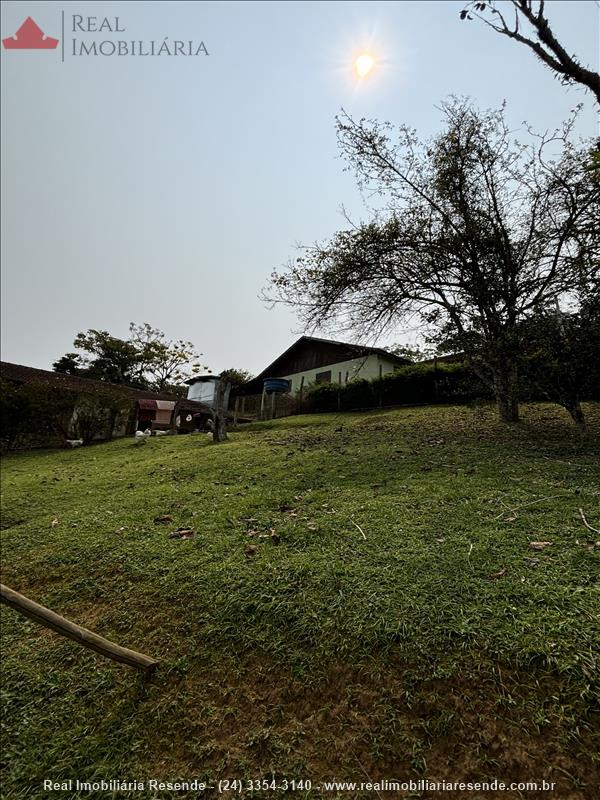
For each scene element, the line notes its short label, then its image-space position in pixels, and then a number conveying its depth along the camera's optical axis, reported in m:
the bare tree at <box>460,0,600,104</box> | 5.80
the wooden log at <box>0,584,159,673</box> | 1.99
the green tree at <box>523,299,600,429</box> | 6.44
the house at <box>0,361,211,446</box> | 14.69
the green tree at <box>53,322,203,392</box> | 32.53
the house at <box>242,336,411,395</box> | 21.02
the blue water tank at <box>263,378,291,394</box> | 20.47
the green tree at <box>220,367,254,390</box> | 28.98
